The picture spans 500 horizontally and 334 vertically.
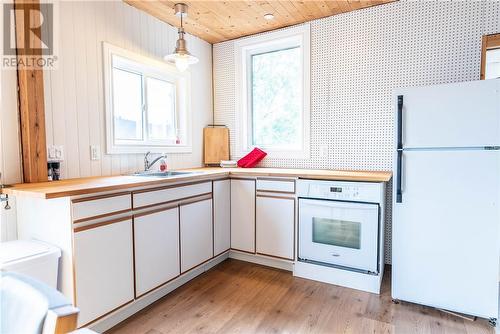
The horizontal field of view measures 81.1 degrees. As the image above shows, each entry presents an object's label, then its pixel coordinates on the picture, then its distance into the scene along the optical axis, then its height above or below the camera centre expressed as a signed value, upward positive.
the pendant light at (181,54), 2.43 +0.82
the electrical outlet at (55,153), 2.03 +0.01
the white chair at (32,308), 0.57 -0.31
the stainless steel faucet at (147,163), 2.73 -0.09
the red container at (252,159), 3.26 -0.07
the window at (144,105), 2.47 +0.48
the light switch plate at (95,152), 2.31 +0.02
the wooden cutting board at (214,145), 3.46 +0.10
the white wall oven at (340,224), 2.26 -0.58
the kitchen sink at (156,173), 2.60 -0.18
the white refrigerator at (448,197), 1.84 -0.30
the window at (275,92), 3.12 +0.70
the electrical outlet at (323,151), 3.02 +0.01
